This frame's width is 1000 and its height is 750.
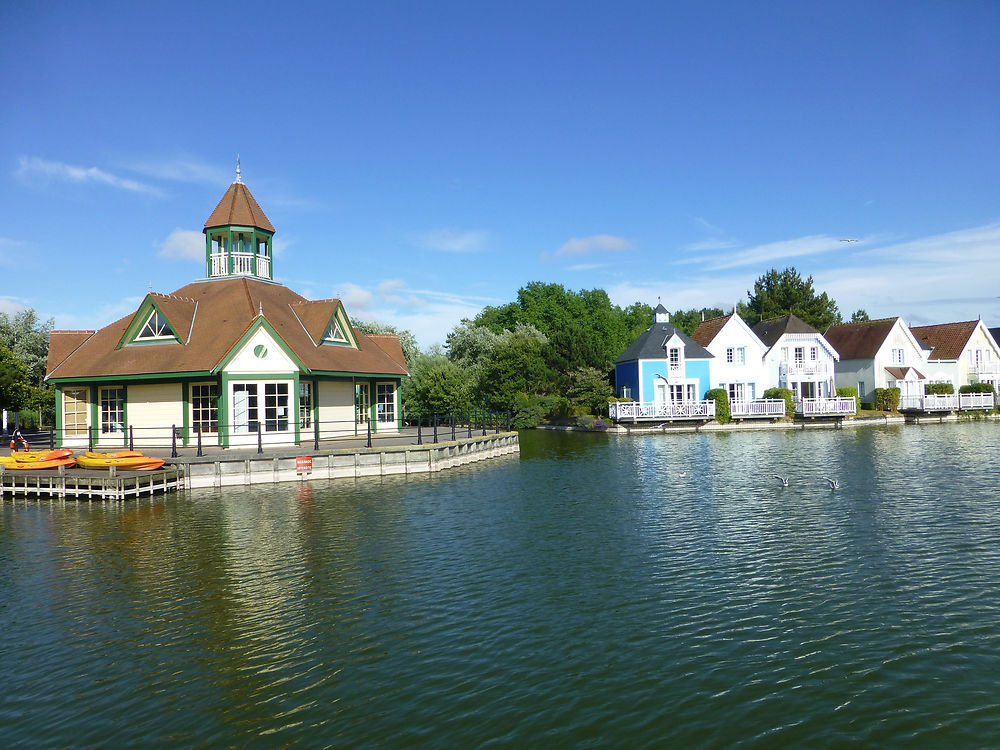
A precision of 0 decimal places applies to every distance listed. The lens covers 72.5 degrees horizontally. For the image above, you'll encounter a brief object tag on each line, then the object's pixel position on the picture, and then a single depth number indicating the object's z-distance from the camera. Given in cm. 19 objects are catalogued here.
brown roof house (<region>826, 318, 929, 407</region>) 5897
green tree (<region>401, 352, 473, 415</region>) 4497
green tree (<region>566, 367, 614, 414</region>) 5531
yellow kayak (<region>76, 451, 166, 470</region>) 2419
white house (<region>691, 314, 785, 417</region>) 5625
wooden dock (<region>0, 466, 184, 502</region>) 2336
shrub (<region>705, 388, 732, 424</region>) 5231
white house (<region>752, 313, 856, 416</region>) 5703
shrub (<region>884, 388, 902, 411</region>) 5741
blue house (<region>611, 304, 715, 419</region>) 5391
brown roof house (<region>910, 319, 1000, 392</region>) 6372
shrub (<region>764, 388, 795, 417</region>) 5391
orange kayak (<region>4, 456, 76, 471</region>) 2466
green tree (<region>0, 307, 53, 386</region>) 5147
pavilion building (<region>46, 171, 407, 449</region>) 3014
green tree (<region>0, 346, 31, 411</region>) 3875
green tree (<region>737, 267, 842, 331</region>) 8131
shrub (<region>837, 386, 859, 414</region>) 5541
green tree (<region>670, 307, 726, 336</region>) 10044
